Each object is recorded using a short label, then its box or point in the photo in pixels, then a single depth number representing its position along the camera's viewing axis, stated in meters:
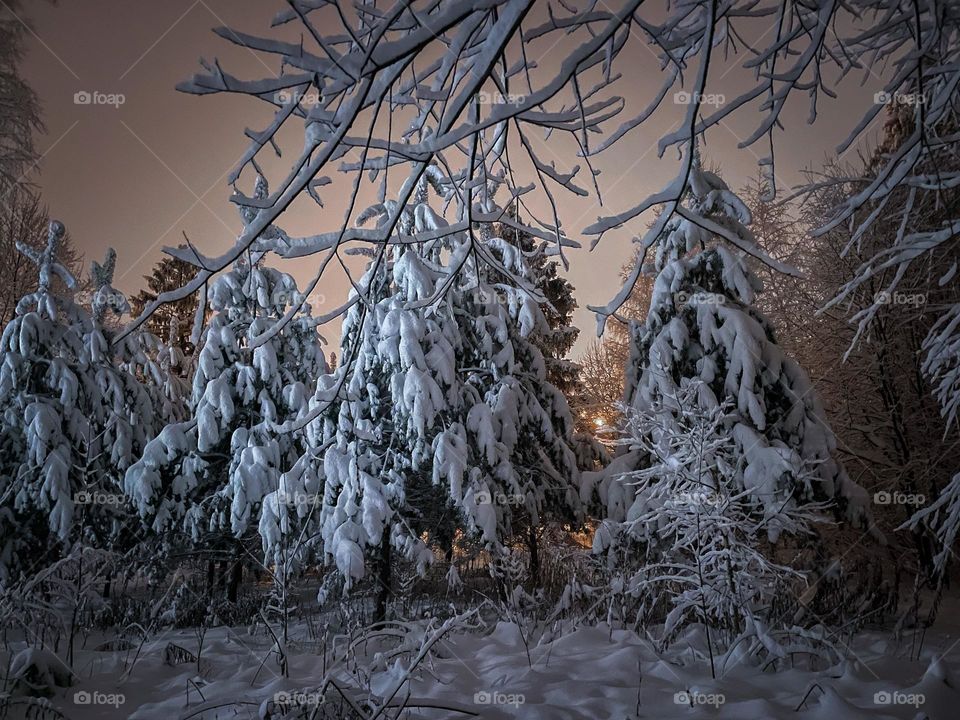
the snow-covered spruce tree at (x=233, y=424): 9.96
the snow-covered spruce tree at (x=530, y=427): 9.84
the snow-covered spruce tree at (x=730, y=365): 7.49
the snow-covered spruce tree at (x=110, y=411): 11.41
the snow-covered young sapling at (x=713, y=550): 4.32
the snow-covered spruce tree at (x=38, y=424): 10.32
